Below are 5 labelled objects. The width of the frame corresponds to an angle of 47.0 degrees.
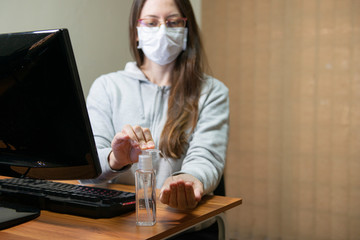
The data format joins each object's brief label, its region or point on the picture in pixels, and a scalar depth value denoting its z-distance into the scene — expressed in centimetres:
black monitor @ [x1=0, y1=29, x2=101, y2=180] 79
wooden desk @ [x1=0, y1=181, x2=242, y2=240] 78
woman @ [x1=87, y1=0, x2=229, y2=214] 141
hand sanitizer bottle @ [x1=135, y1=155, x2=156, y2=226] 83
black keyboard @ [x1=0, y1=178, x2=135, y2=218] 90
